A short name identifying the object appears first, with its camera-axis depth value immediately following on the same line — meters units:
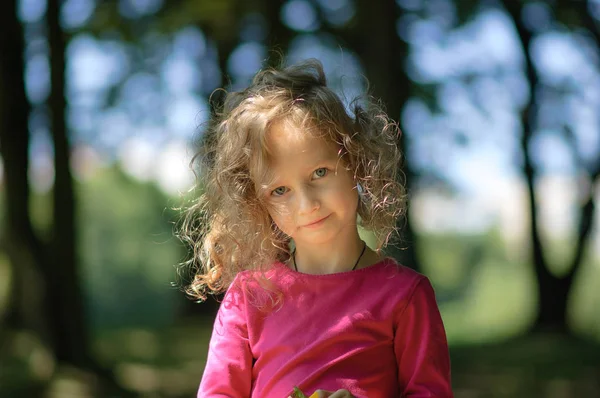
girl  1.90
